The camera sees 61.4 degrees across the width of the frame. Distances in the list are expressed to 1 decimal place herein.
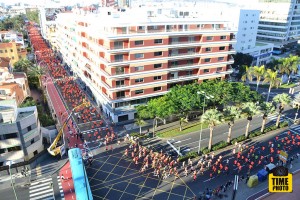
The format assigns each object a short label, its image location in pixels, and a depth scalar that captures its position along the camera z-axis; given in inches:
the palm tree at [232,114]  1748.8
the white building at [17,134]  1557.6
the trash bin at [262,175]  1515.7
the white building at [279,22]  5078.7
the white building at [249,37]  3683.6
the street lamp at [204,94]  1999.0
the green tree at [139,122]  1978.5
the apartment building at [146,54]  2047.2
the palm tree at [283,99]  2016.5
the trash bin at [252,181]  1467.8
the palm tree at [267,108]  1893.5
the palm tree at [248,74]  2751.0
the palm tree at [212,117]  1614.2
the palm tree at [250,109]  1798.4
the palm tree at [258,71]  2667.3
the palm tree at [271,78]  2598.4
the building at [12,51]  3727.9
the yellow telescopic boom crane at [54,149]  1686.8
